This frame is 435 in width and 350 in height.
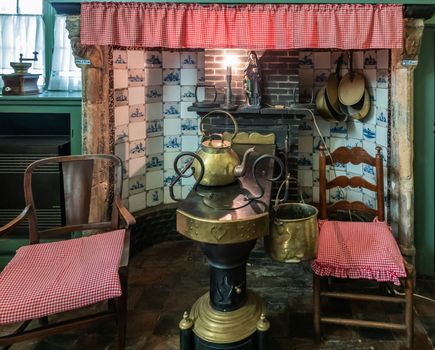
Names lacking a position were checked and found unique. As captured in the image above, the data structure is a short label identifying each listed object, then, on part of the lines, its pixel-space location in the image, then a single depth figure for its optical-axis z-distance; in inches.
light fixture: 125.3
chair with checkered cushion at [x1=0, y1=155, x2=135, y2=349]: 70.6
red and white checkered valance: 101.1
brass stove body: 66.1
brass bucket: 76.0
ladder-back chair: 84.0
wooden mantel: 106.0
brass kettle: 79.2
